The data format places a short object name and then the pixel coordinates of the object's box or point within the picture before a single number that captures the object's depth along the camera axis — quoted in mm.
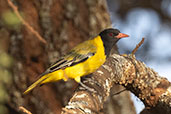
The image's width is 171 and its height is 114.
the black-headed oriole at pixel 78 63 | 6922
